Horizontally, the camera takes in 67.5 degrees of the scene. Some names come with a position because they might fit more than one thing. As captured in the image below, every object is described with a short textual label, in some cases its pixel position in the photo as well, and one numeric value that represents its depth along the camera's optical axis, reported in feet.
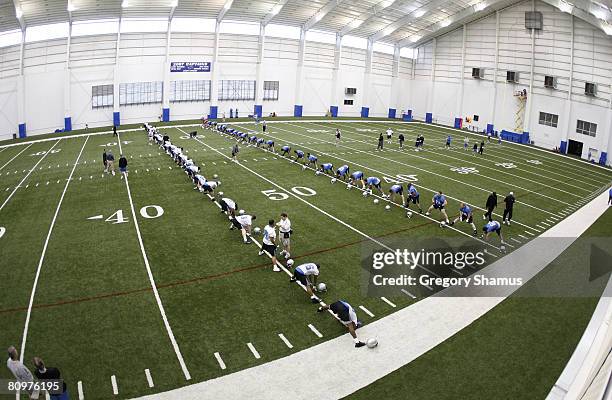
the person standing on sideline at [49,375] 25.93
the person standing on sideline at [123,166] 78.74
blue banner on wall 153.17
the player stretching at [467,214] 57.36
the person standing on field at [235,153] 94.39
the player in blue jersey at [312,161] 86.69
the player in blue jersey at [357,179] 73.98
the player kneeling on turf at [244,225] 51.34
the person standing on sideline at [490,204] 59.67
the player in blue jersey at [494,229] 52.85
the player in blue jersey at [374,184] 71.46
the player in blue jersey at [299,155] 93.09
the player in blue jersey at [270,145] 103.04
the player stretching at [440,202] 59.93
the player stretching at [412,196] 64.80
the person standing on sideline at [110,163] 81.82
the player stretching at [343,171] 78.84
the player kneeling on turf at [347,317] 33.94
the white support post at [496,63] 155.58
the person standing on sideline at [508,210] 60.80
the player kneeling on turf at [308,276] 39.37
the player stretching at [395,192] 67.05
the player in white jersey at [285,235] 46.48
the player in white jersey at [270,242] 45.09
